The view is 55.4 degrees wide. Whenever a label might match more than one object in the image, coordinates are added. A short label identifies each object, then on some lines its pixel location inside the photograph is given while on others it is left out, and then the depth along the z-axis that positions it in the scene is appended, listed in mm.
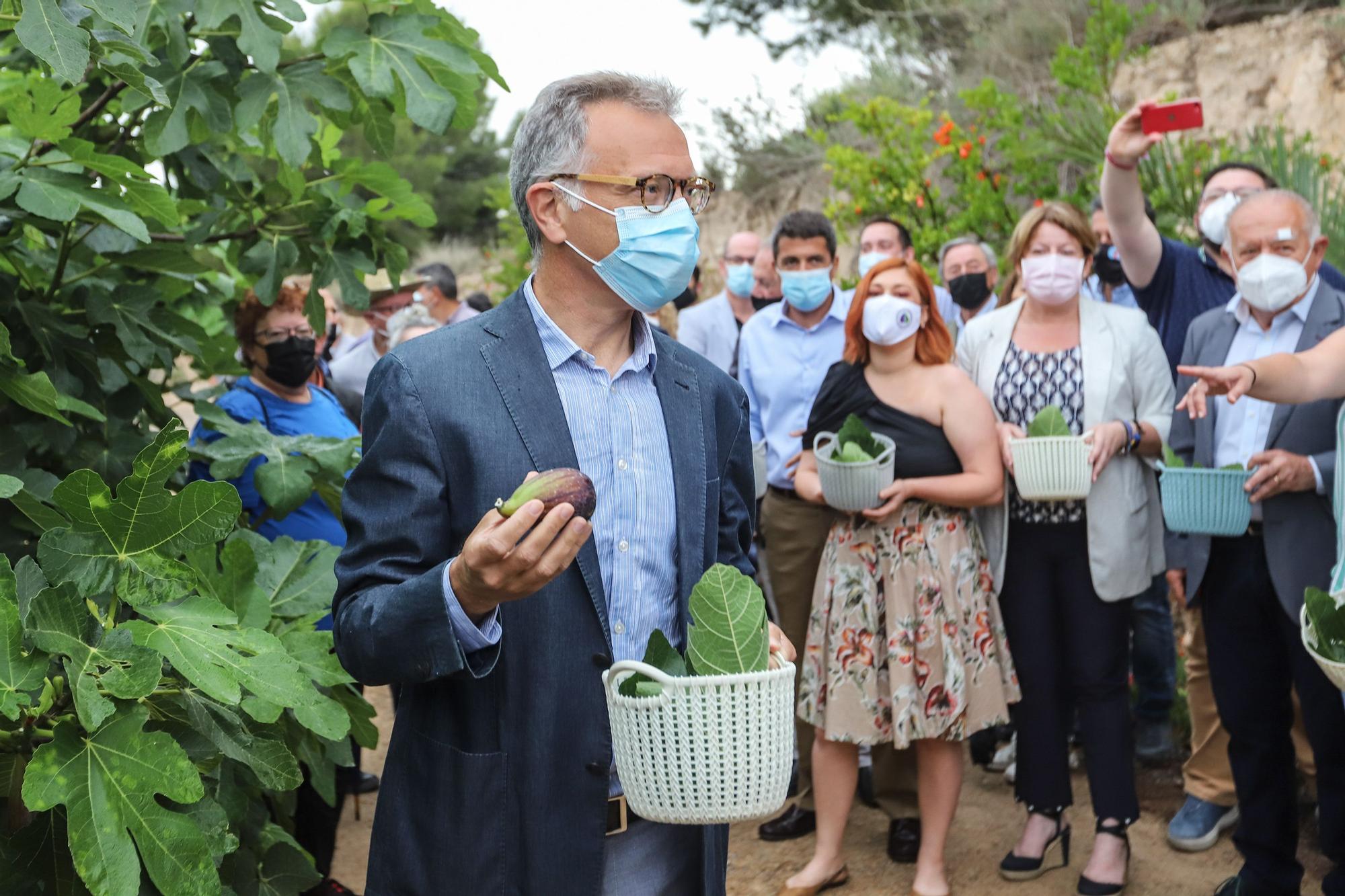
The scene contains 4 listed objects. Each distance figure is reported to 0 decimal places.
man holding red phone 4730
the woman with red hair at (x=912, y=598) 4297
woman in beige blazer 4320
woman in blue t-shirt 4168
